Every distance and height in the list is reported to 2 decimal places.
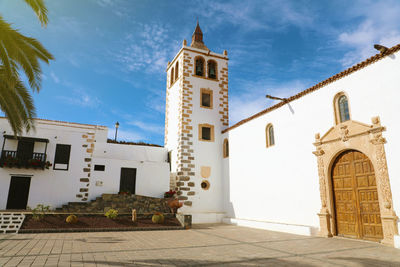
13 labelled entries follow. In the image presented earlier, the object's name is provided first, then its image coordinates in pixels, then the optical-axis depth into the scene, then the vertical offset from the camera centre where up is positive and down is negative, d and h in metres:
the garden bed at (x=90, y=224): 9.43 -1.12
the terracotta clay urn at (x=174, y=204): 13.48 -0.46
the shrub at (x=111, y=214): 11.04 -0.79
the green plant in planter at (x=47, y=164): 14.61 +1.47
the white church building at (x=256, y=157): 8.26 +1.71
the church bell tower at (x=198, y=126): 15.69 +4.16
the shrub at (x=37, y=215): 9.92 -0.77
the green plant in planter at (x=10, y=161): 13.89 +1.54
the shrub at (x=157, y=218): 11.56 -0.97
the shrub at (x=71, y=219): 10.07 -0.91
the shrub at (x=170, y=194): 15.65 +0.03
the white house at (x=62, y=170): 14.29 +1.27
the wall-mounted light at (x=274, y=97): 11.69 +4.06
